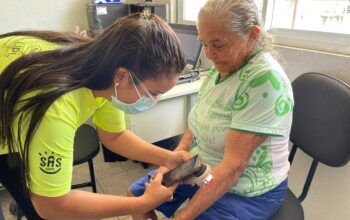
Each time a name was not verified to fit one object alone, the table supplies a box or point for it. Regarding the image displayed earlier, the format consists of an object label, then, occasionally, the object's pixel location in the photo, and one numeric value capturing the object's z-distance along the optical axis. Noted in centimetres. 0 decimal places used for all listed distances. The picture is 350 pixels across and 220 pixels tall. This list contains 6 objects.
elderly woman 86
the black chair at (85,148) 143
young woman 67
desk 165
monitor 182
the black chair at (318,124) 99
